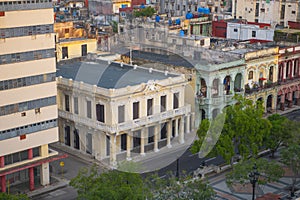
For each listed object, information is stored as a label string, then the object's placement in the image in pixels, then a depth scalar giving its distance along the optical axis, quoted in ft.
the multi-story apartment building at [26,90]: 192.13
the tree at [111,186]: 159.02
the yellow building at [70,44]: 290.15
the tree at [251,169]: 188.75
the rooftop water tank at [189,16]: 381.19
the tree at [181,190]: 166.30
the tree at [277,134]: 223.30
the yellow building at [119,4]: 459.52
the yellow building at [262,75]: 281.54
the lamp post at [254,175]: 181.55
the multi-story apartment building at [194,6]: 451.53
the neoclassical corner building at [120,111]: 226.99
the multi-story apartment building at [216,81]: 260.62
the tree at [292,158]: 199.11
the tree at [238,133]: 212.84
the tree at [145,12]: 413.86
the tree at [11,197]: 160.56
